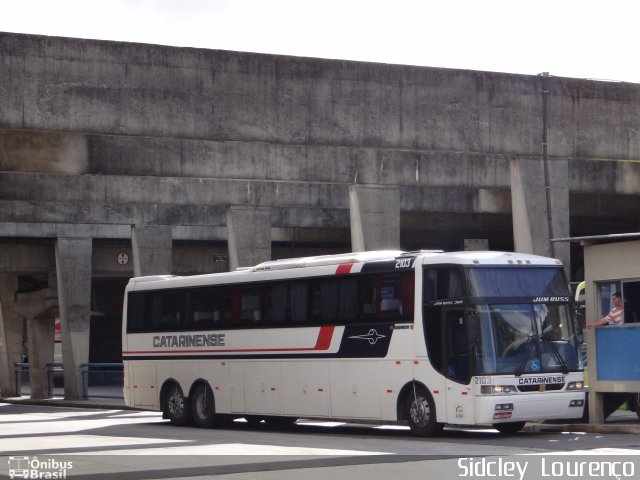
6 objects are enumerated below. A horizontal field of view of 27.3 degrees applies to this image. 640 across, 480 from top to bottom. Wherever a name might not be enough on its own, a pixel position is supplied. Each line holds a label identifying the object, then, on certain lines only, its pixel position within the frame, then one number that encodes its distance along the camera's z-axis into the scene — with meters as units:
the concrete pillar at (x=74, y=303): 46.53
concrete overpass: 27.30
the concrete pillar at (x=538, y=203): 32.59
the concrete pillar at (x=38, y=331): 52.69
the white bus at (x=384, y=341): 21.83
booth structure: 22.67
